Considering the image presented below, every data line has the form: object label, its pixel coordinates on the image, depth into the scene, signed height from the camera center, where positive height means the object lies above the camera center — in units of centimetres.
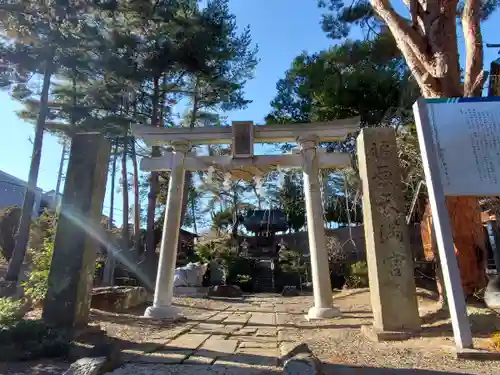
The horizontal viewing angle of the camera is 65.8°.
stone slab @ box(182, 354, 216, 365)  366 -68
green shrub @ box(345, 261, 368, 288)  1285 +32
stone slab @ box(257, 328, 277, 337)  558 -65
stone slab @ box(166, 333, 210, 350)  446 -64
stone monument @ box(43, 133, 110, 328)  483 +70
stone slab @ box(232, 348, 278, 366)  372 -70
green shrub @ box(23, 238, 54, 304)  614 +20
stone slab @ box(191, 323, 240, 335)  563 -61
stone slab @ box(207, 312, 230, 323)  698 -55
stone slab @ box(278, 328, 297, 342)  522 -67
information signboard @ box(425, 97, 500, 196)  407 +150
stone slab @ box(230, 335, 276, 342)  509 -67
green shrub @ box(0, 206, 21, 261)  1441 +218
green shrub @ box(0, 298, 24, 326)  407 -22
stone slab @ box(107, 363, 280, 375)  326 -69
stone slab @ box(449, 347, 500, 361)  355 -64
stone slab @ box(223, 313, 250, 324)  689 -57
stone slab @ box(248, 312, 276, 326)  677 -59
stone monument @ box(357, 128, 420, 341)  495 +59
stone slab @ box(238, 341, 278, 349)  459 -68
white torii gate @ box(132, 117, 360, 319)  777 +270
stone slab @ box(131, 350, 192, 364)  371 -66
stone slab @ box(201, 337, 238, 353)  433 -66
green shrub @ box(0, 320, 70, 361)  372 -50
